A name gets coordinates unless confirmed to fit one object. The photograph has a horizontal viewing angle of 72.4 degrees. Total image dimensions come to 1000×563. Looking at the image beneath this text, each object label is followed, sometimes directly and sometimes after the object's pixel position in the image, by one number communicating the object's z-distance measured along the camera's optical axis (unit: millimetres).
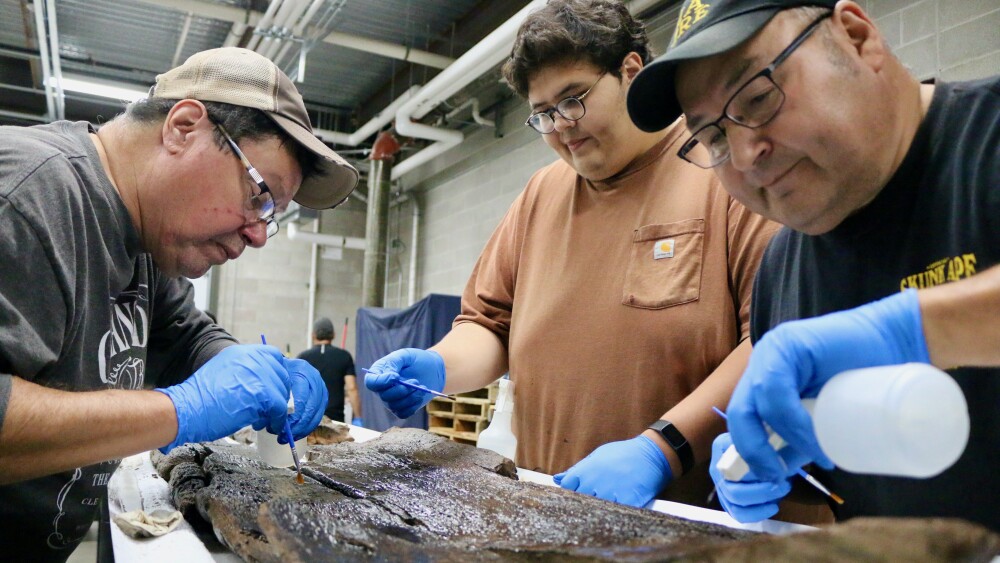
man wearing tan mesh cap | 1284
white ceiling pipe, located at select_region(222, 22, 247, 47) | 6543
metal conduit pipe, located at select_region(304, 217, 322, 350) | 10297
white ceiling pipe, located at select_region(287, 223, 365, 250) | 9142
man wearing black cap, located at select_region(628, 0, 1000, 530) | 972
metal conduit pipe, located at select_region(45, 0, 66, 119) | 5625
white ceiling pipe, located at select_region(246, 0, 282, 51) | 5768
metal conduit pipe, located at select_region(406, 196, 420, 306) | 9383
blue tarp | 6418
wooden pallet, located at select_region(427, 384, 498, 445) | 5633
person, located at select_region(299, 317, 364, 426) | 6828
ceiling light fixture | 6612
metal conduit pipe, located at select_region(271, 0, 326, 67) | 5698
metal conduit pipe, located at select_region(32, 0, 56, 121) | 5659
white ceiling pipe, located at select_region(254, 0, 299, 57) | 5672
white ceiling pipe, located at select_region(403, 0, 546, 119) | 5211
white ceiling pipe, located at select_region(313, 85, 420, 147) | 7633
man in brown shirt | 1783
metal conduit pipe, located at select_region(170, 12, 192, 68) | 6692
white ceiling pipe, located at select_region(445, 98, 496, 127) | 7566
